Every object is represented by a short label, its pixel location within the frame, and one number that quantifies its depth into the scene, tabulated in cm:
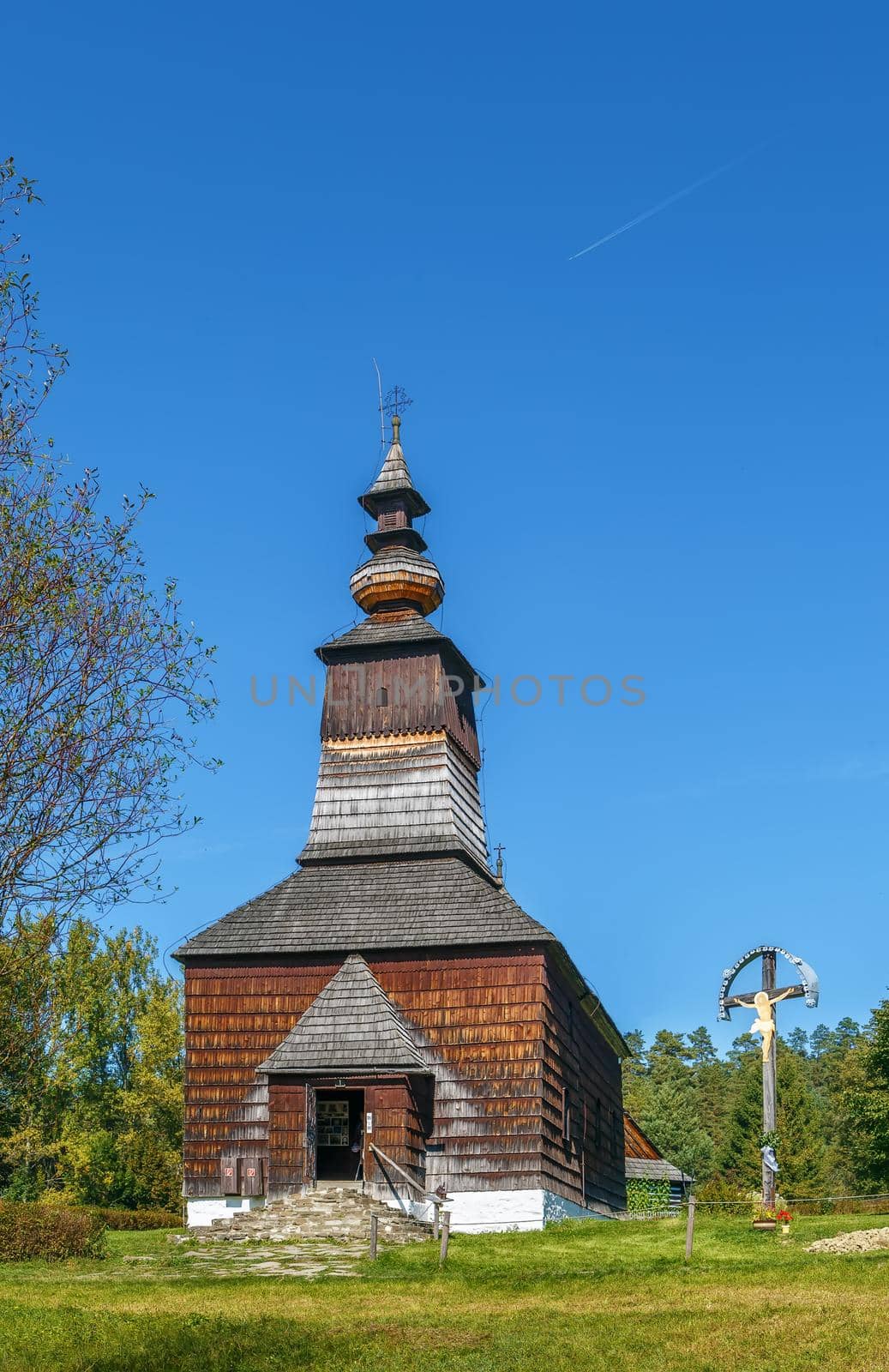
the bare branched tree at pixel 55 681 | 1389
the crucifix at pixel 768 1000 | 2692
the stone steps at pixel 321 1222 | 2770
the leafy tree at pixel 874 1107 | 5181
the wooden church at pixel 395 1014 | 3191
